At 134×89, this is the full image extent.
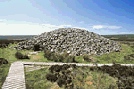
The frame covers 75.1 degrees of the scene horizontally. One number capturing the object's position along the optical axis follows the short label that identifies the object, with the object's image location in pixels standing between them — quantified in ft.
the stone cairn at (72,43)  48.47
